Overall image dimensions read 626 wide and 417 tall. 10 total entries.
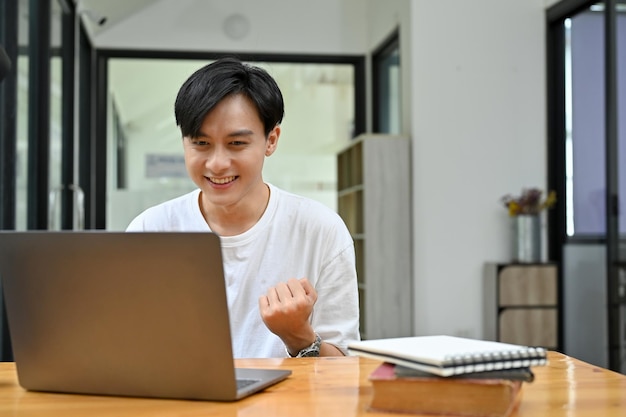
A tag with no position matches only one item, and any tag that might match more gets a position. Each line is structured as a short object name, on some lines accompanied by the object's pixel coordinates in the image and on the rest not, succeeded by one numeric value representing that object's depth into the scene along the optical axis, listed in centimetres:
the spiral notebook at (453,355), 96
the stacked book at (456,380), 95
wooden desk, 99
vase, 501
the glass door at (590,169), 439
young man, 163
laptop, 100
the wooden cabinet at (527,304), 494
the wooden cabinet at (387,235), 526
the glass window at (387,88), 596
